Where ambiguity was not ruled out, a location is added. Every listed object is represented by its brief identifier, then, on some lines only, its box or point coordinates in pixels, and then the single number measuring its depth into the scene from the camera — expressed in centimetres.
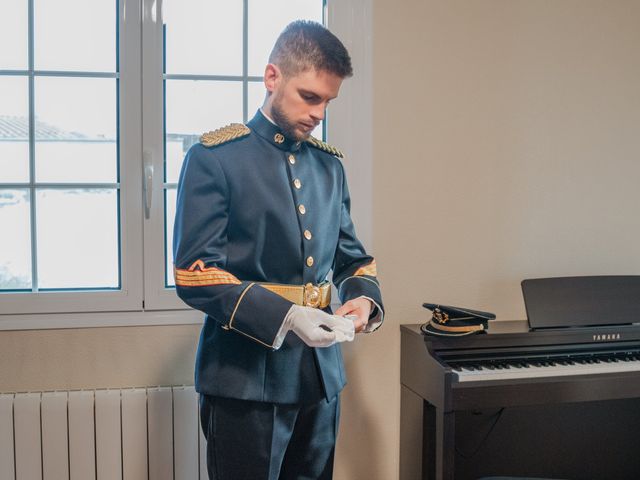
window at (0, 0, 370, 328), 224
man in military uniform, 143
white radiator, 212
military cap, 214
